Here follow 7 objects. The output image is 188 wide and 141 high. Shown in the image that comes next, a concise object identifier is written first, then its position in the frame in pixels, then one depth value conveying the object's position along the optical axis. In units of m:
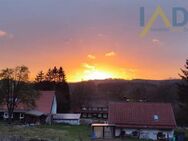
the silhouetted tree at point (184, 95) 35.26
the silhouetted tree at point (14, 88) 34.74
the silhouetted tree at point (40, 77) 61.72
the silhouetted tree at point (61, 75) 61.20
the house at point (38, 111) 37.56
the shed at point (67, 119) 41.00
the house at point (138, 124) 29.52
